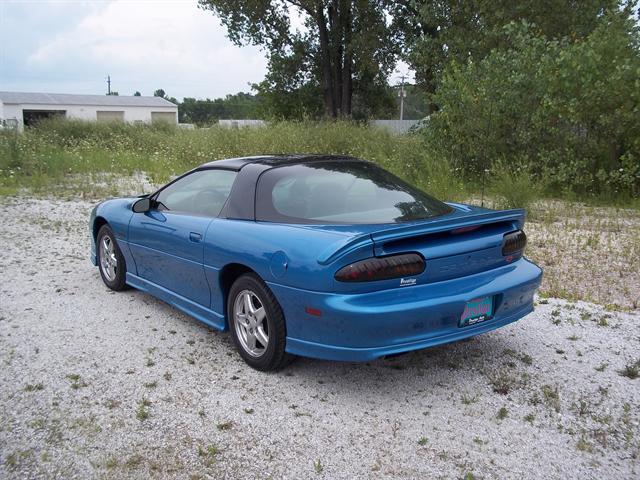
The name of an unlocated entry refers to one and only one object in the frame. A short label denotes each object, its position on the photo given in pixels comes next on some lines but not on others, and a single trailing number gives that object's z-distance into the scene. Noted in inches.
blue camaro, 127.6
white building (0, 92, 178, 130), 2160.4
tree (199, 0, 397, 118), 1121.4
